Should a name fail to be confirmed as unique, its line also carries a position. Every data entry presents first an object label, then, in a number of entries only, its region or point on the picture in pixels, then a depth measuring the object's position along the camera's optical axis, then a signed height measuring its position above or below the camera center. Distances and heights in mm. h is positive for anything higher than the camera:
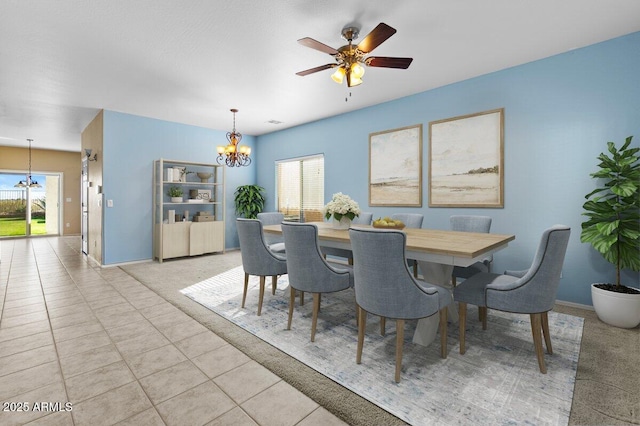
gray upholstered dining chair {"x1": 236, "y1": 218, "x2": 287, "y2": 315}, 2875 -456
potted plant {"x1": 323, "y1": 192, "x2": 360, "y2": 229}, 3053 +1
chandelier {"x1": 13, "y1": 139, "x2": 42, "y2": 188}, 8634 +772
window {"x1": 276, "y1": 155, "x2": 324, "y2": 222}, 5945 +484
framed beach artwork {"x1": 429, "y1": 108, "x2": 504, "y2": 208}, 3670 +671
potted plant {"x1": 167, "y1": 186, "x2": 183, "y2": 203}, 5707 +298
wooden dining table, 1914 -271
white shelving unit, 5496 -8
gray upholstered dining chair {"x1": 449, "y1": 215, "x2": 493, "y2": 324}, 2725 -212
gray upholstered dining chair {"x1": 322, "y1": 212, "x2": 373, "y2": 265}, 3676 -518
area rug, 1596 -1075
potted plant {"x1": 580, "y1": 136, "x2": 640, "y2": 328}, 2588 -178
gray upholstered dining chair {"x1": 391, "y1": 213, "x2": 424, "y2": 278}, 3738 -114
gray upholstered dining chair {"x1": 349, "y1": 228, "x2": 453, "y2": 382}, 1768 -453
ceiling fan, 2297 +1331
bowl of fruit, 2811 -133
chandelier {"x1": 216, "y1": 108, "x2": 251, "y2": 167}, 5102 +1053
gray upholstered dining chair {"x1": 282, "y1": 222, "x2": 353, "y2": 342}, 2363 -467
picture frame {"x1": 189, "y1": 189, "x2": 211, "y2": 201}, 6066 +329
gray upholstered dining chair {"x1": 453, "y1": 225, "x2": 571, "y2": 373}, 1852 -531
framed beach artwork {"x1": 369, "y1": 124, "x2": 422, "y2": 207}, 4410 +690
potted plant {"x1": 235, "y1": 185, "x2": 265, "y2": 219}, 6660 +207
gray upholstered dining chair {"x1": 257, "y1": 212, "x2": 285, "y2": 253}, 3824 -161
